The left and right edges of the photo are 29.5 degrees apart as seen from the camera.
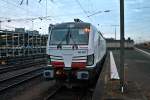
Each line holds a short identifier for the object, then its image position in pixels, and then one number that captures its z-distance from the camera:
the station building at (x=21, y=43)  27.31
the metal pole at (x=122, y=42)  9.68
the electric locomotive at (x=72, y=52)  10.53
